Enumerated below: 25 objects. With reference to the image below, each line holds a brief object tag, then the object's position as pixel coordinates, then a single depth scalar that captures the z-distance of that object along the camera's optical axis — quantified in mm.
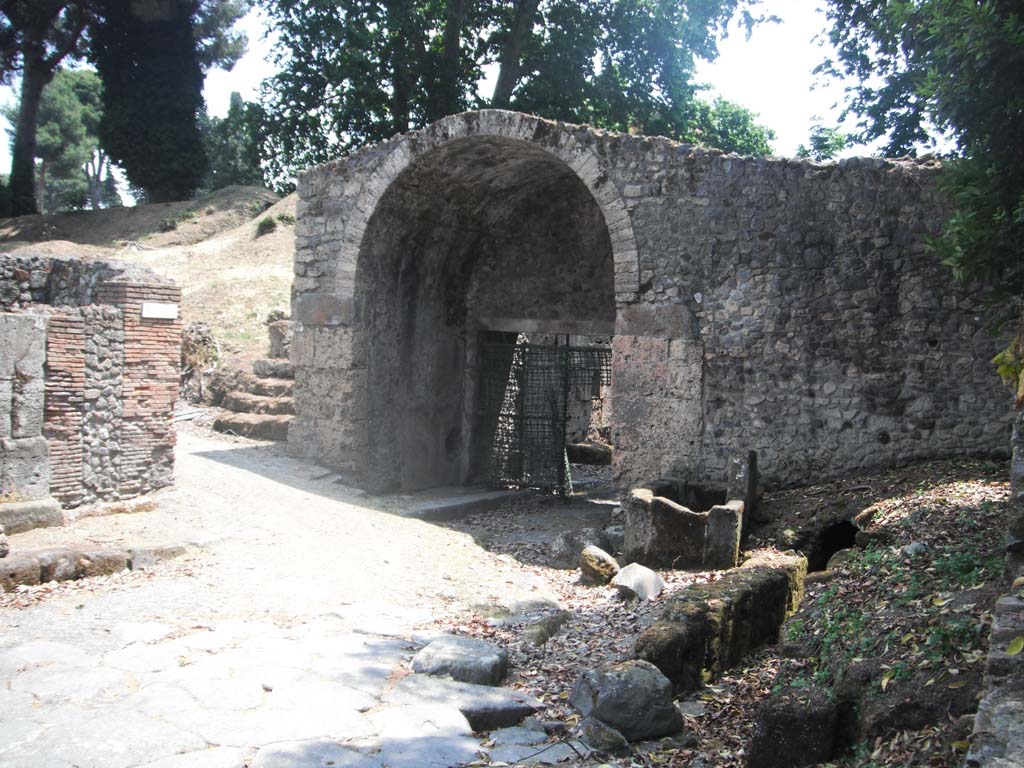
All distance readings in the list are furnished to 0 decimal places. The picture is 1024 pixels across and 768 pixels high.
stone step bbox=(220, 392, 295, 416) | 12672
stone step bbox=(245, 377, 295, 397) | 13141
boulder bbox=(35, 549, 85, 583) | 6402
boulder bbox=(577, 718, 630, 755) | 4312
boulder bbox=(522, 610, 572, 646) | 6015
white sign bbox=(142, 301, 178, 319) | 8219
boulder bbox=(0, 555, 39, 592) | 6164
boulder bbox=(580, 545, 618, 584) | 7711
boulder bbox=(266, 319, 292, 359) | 13914
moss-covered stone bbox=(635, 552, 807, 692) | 5051
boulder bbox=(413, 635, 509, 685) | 5160
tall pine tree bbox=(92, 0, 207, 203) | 26297
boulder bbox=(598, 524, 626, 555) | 8852
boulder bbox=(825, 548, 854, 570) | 6043
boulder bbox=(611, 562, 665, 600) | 6910
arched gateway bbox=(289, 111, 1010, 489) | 8516
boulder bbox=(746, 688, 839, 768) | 3789
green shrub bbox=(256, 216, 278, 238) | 21281
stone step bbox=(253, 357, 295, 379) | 13578
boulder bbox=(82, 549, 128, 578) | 6609
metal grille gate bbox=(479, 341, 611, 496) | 12586
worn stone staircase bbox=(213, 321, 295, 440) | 12234
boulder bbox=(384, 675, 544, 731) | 4652
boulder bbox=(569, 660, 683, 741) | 4484
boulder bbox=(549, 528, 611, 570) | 8570
